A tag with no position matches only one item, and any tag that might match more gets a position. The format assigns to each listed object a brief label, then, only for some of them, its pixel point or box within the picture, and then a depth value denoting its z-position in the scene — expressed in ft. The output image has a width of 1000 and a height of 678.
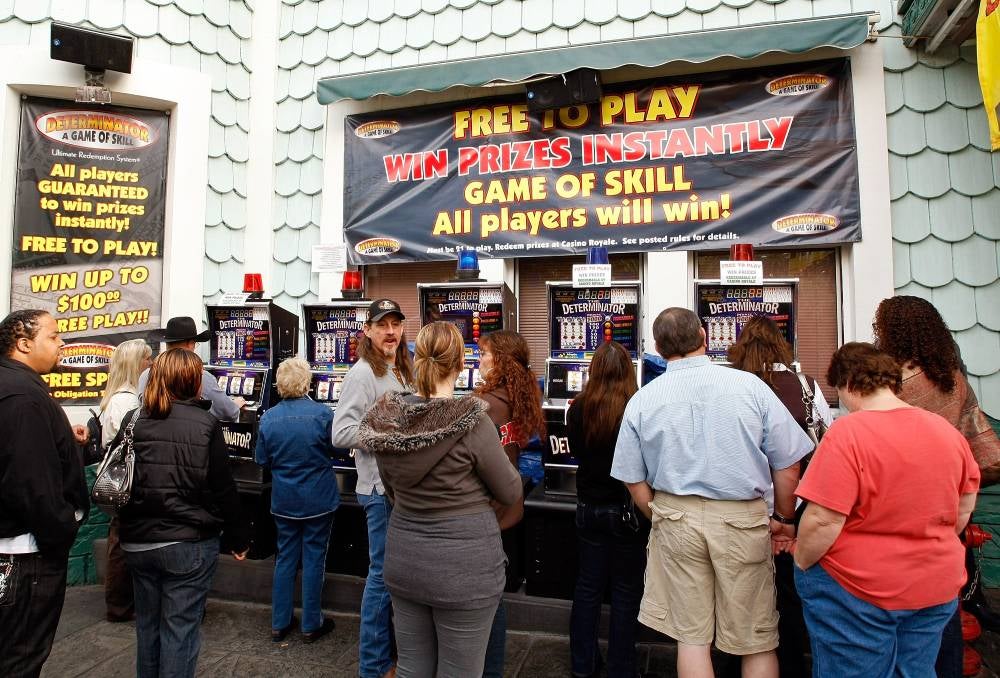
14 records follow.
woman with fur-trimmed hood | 7.20
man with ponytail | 10.28
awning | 14.39
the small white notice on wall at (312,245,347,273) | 16.61
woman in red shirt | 6.72
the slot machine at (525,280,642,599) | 12.53
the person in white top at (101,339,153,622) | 12.60
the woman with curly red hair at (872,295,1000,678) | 9.27
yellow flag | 11.82
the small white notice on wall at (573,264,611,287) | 13.39
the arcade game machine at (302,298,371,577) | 15.60
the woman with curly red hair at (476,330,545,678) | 10.62
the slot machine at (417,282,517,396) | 14.82
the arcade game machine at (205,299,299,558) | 14.74
